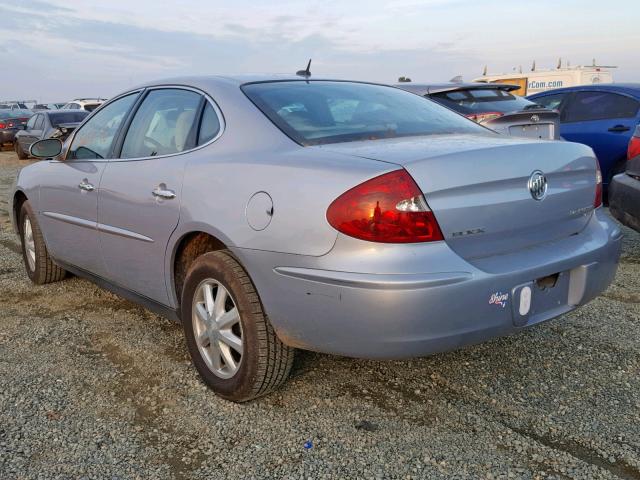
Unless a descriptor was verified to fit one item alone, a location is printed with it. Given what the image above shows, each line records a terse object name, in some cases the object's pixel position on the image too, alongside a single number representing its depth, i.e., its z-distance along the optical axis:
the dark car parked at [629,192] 4.52
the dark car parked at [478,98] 7.26
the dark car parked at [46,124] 16.52
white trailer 22.38
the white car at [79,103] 27.52
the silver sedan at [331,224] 2.24
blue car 7.30
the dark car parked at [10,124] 21.88
